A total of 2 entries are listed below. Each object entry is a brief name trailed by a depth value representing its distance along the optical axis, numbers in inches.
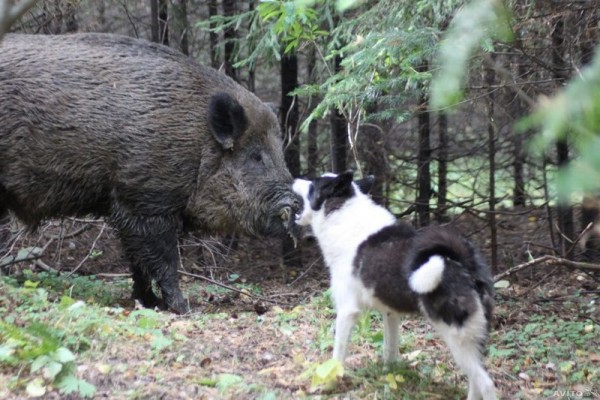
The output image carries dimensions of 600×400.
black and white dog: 179.2
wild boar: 325.7
